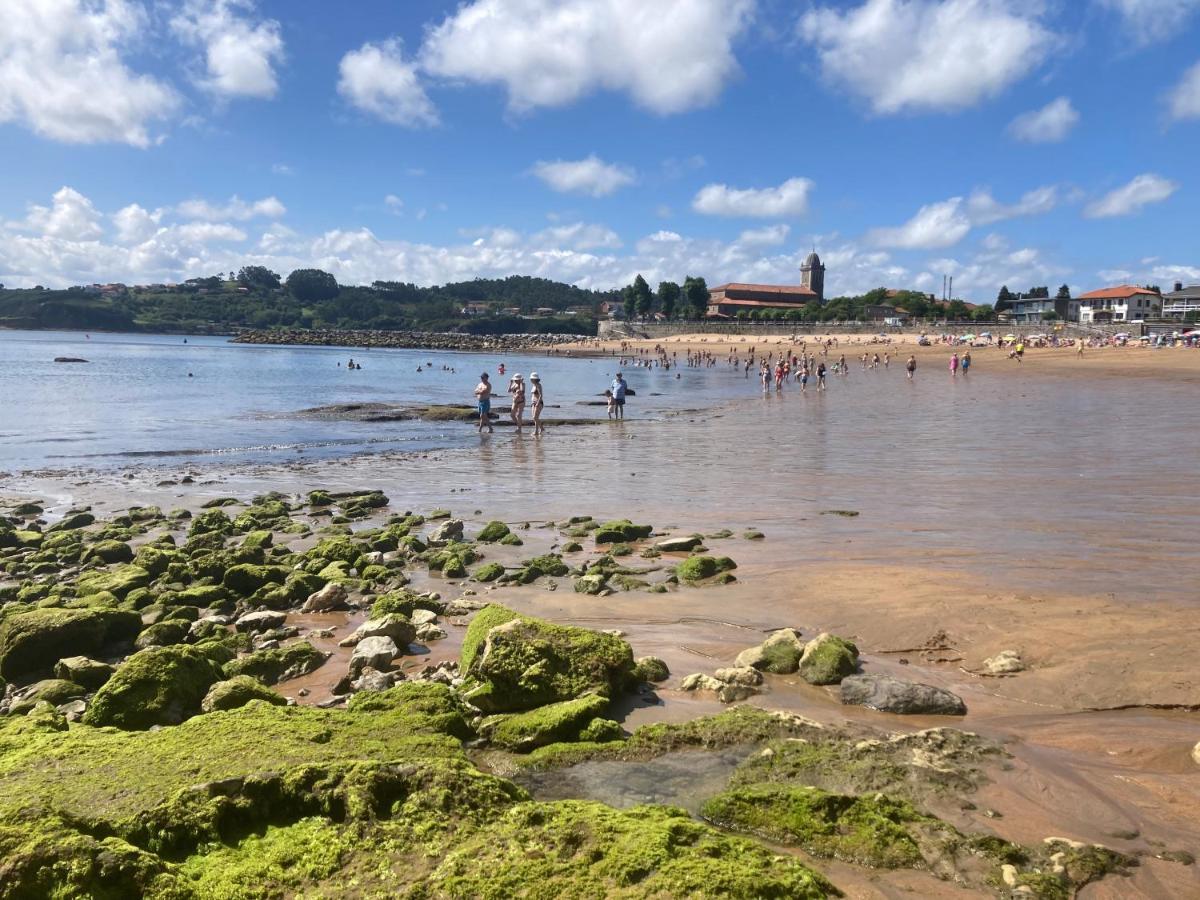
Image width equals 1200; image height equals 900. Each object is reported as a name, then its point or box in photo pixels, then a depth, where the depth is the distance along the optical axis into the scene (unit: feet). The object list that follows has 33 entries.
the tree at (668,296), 553.23
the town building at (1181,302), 365.79
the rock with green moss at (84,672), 21.36
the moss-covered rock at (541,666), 18.56
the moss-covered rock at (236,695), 18.10
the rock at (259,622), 27.50
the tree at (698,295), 538.47
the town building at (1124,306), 393.91
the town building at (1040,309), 422.65
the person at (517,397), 95.40
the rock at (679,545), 35.42
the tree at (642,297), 562.25
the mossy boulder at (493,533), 39.61
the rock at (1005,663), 21.04
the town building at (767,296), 549.13
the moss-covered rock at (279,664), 22.53
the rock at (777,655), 21.24
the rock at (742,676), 20.31
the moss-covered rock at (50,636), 23.41
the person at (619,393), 107.04
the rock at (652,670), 20.71
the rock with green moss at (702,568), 30.68
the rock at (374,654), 22.33
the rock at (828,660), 20.38
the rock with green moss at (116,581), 31.27
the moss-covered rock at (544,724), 16.79
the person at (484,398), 91.66
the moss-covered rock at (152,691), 17.98
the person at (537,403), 89.04
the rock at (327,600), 29.68
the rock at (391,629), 24.32
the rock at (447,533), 39.58
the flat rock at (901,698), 18.58
